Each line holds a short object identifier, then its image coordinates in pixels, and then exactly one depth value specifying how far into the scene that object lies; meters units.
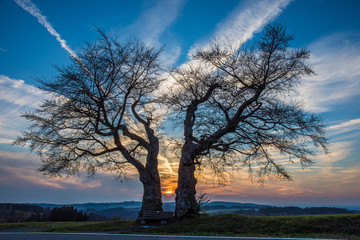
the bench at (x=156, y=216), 14.41
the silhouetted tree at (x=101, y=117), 14.33
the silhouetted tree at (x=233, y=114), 12.43
